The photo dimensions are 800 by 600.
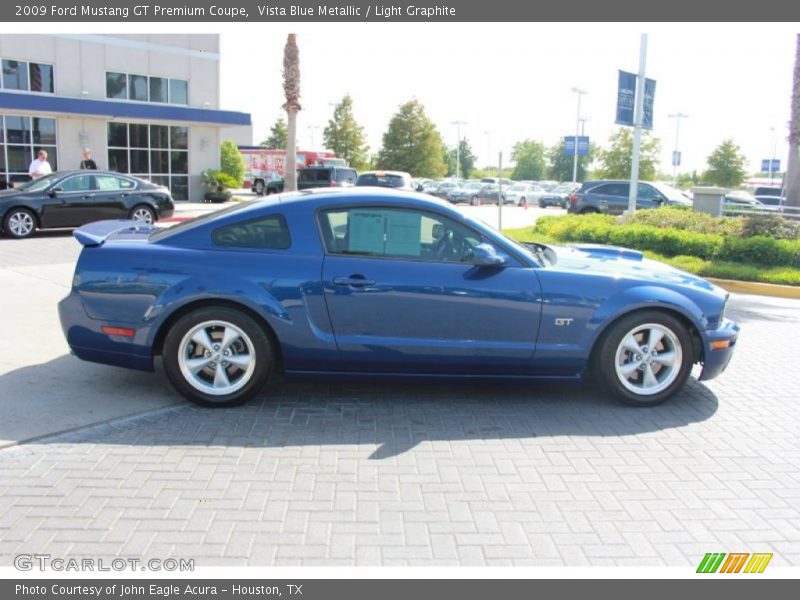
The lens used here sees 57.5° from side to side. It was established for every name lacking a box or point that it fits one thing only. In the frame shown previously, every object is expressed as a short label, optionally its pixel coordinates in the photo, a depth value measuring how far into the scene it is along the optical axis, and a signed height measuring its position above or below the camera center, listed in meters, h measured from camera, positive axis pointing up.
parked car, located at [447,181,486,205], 45.59 -0.08
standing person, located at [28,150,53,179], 18.27 +0.30
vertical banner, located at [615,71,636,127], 18.11 +2.51
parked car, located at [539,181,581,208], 48.47 -0.24
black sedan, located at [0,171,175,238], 14.77 -0.42
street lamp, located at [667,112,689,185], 64.88 +3.88
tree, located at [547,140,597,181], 90.75 +3.96
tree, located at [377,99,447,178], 63.97 +4.26
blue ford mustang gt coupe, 5.04 -0.80
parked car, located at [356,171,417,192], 22.66 +0.34
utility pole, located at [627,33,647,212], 17.92 +1.94
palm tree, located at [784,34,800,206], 15.48 +1.07
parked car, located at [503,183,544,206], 49.25 +0.06
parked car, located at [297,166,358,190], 27.67 +0.45
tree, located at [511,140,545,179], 101.62 +4.69
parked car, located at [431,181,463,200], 46.69 +0.28
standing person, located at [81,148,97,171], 20.06 +0.49
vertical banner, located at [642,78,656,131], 18.48 +2.51
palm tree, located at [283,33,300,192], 24.42 +3.24
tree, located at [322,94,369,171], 65.56 +4.65
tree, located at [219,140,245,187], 38.62 +1.21
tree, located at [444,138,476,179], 93.62 +4.31
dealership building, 24.42 +2.63
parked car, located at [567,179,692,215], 23.31 +0.02
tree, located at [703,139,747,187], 57.03 +2.72
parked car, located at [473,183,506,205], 45.50 -0.09
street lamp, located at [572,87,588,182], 59.34 +8.52
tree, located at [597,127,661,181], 54.97 +3.23
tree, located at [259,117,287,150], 82.62 +5.89
